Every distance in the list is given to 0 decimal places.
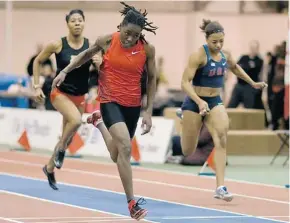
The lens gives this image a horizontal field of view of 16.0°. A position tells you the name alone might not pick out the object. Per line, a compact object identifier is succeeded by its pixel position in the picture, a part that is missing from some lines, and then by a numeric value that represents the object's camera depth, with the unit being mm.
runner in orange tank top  10539
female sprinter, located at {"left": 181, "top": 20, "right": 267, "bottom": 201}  12664
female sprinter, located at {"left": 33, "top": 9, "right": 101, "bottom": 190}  13453
